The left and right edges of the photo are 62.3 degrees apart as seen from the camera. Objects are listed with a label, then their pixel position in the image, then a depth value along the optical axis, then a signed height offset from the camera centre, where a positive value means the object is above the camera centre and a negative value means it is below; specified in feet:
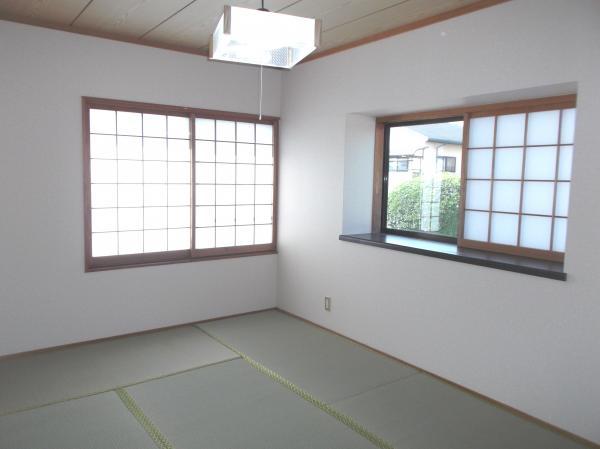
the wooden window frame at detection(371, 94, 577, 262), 10.66 +1.18
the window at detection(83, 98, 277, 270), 14.02 -0.23
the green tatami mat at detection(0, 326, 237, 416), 10.73 -4.71
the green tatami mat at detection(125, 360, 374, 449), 8.98 -4.70
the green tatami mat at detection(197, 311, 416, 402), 11.51 -4.63
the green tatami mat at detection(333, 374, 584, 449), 9.11 -4.68
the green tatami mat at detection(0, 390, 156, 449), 8.74 -4.73
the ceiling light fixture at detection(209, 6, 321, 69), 7.13 +2.11
